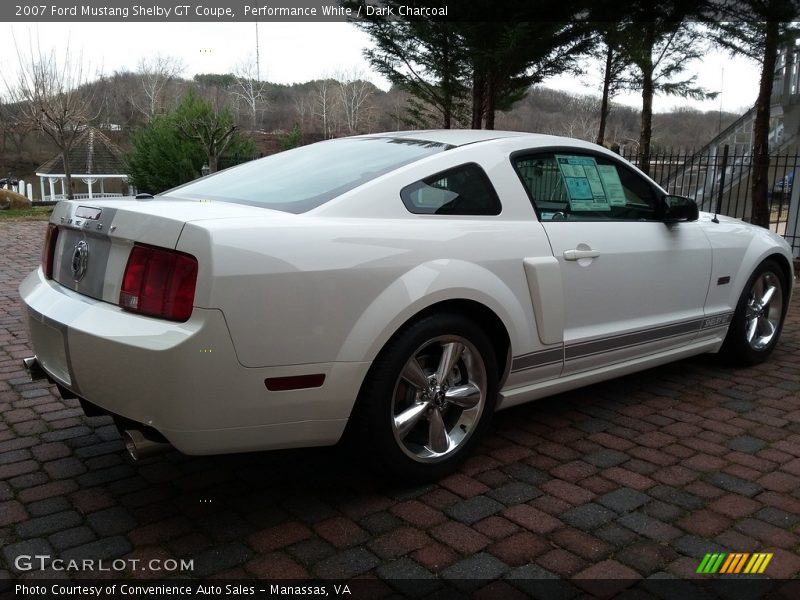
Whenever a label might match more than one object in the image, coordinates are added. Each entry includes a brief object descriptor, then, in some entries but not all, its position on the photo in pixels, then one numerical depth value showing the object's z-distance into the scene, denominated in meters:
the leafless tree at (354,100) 65.88
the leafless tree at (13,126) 56.42
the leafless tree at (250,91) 62.47
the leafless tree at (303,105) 68.18
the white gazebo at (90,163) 61.31
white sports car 2.46
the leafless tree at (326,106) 66.19
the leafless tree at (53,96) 31.42
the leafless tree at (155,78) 71.75
